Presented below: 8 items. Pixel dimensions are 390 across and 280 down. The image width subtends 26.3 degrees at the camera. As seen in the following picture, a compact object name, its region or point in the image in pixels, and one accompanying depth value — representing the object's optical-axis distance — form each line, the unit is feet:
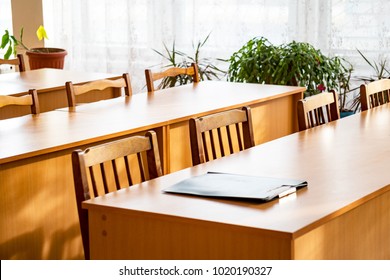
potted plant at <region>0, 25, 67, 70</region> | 23.41
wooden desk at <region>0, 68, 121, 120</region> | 16.15
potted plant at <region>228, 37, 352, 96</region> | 19.70
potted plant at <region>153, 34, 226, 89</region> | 21.52
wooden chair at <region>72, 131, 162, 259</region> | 9.04
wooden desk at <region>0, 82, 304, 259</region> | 10.66
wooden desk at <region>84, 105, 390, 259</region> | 7.55
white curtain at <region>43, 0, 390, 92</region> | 21.74
